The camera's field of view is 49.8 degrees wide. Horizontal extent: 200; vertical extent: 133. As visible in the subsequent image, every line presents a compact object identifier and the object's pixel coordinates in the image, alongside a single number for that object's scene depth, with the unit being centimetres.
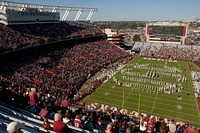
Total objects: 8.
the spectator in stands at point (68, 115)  711
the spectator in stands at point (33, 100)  839
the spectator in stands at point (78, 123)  683
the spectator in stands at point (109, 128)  575
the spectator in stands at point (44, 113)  675
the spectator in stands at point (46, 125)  591
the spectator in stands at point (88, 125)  698
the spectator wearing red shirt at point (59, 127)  534
